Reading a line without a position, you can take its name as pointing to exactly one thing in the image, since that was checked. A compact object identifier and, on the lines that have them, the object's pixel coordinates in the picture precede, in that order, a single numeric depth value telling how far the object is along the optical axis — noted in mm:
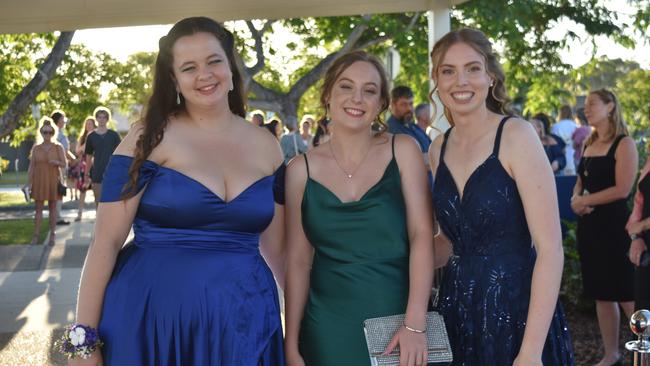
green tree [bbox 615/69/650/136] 17694
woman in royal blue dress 3164
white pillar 6617
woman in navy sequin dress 3055
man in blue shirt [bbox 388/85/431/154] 7930
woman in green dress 3398
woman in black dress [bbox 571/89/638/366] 6262
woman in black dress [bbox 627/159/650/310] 5355
